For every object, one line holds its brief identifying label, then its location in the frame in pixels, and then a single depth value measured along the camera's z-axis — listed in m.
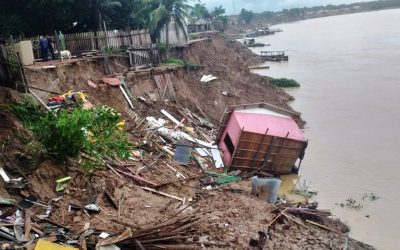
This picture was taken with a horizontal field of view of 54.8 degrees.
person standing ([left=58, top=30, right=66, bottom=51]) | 20.64
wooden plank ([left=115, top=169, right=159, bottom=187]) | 12.34
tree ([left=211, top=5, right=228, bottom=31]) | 76.65
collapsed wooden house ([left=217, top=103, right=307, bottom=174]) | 16.03
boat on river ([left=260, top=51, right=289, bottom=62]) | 56.53
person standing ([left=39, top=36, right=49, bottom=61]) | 18.95
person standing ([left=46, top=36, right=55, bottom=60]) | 19.27
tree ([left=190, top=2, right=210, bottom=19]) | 69.68
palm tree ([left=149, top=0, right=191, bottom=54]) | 27.42
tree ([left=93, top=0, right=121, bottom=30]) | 24.65
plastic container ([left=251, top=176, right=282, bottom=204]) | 13.30
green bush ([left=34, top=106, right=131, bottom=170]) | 10.01
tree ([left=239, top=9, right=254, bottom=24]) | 132.88
